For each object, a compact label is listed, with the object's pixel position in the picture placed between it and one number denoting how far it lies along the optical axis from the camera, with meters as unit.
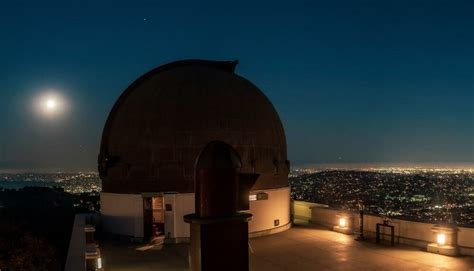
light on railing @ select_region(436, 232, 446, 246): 15.33
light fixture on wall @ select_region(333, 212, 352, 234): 19.81
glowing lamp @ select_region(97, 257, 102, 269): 10.82
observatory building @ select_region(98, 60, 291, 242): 18.98
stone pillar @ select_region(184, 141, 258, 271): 4.59
